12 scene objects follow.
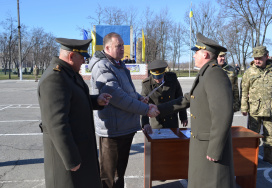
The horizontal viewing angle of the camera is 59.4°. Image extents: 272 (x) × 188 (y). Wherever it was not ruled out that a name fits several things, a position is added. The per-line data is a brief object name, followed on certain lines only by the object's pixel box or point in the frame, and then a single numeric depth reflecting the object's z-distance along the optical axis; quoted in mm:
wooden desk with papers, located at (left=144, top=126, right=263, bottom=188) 3318
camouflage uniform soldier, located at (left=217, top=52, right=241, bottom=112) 5434
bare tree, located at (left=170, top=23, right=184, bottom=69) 48562
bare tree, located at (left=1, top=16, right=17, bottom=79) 38438
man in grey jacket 2838
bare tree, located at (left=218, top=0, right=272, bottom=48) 35738
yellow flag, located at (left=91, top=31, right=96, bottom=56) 25608
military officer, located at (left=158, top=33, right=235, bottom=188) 2201
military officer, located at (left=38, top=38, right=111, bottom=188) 2010
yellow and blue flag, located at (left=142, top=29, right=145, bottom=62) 25794
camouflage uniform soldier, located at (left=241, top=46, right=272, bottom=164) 4555
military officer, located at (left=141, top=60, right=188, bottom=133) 3875
